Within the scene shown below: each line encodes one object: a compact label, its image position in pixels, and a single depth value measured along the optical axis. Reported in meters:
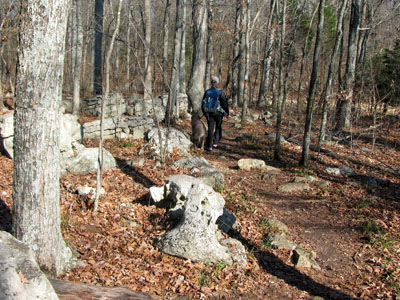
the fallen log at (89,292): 3.32
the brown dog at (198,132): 11.27
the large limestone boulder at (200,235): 4.91
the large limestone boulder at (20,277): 2.58
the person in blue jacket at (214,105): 10.26
